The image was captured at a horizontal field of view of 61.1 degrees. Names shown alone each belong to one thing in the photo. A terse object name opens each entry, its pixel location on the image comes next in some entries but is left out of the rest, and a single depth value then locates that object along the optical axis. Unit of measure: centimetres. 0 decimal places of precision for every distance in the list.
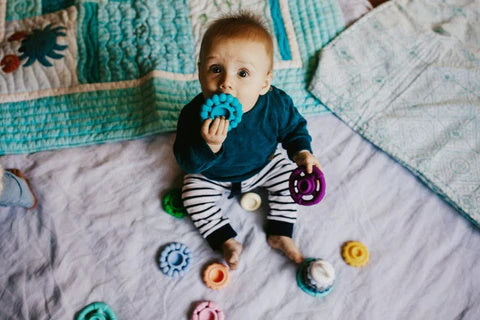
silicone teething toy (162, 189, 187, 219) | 92
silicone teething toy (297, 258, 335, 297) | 83
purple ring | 75
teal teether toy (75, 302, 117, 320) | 81
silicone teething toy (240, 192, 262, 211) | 93
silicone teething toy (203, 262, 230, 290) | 85
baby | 67
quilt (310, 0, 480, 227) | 96
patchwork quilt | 100
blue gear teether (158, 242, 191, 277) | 86
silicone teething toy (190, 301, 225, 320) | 82
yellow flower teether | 88
